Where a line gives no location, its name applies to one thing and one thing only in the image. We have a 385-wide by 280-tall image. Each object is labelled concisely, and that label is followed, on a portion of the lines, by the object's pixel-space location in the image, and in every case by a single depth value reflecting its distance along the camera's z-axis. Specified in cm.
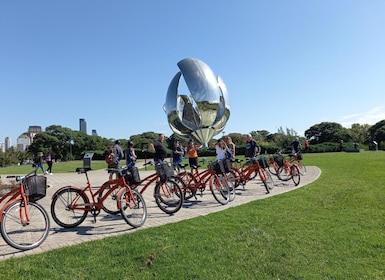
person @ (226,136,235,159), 1158
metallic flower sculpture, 3219
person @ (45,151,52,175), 1774
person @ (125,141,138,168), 918
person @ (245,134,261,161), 1102
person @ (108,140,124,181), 1066
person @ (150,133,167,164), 805
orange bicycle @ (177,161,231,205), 783
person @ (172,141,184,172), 1099
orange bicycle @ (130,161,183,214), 669
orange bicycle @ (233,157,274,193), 924
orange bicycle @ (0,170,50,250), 472
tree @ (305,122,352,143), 5500
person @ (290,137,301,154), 1364
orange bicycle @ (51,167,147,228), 578
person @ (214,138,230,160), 990
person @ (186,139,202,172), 1098
